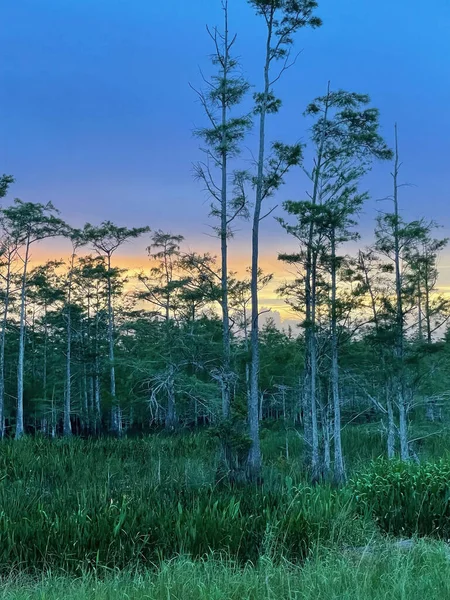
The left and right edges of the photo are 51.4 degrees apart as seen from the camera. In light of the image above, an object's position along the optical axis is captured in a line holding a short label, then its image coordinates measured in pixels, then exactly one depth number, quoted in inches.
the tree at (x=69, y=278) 987.5
